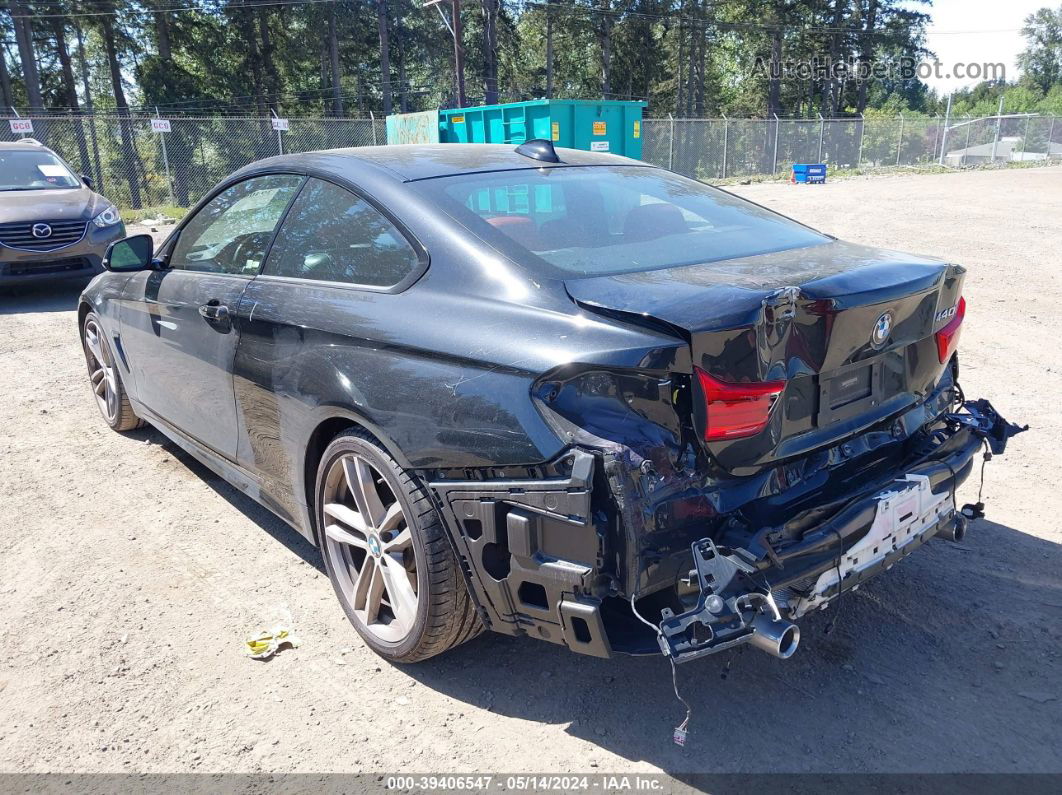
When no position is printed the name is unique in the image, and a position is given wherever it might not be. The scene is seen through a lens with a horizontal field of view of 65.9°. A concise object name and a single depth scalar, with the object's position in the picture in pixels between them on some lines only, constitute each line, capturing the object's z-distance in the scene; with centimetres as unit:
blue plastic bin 2880
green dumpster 1522
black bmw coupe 208
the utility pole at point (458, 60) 2735
